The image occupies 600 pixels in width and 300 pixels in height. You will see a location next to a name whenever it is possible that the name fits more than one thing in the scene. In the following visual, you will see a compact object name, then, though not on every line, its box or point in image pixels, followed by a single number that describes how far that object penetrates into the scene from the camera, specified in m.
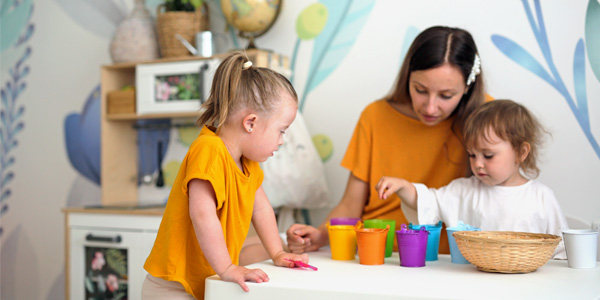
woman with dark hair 1.76
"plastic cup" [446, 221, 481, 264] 1.37
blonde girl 1.32
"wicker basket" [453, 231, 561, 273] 1.18
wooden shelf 2.87
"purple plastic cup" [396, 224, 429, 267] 1.31
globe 2.53
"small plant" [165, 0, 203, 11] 2.74
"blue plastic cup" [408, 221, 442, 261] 1.42
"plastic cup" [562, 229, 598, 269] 1.29
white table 1.02
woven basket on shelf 2.69
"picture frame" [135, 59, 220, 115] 2.57
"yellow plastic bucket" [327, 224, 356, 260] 1.42
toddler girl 1.63
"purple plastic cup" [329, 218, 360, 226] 1.57
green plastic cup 1.47
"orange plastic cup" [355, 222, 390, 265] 1.34
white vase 2.84
